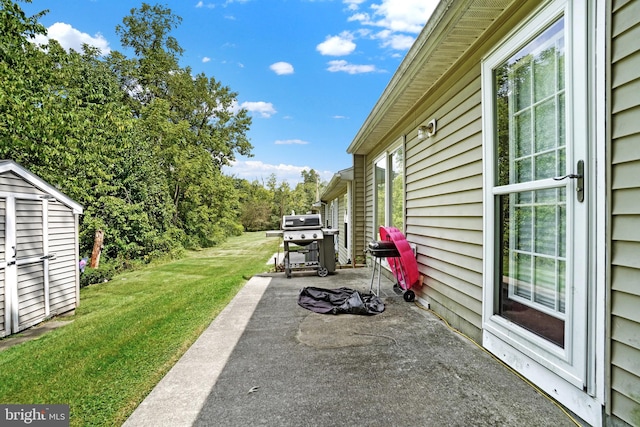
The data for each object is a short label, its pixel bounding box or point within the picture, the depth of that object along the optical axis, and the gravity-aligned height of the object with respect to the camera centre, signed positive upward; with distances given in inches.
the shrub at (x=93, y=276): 321.1 -66.9
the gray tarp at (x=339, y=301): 143.6 -43.2
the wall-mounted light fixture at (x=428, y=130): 144.3 +39.8
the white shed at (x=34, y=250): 158.7 -21.3
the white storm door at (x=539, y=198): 66.1 +4.2
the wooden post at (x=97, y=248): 430.3 -47.7
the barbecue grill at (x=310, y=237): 228.9 -17.2
